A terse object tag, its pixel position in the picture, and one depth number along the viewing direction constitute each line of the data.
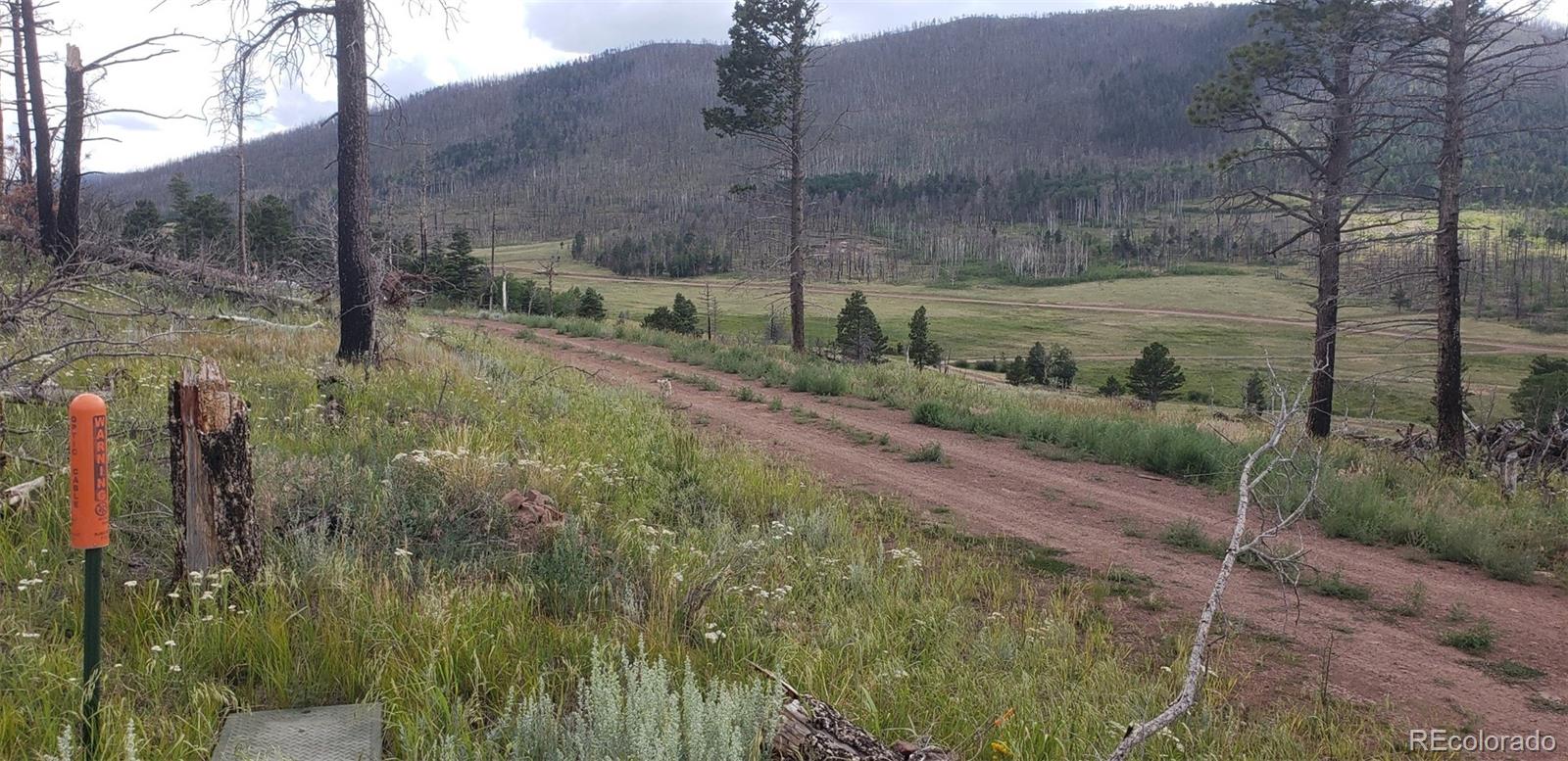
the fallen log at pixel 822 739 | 2.82
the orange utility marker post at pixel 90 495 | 2.44
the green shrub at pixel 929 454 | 10.47
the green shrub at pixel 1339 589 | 6.26
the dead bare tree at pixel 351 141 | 11.09
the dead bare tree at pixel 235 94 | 11.17
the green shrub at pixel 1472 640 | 5.41
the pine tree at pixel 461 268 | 49.50
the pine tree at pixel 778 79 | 22.94
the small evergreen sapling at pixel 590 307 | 48.41
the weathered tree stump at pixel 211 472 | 3.60
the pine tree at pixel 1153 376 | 49.41
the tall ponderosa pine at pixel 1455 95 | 12.12
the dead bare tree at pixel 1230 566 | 2.63
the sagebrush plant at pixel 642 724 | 2.55
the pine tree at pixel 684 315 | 51.41
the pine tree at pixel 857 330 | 49.97
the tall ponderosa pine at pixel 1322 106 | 14.04
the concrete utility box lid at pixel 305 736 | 2.74
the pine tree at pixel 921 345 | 55.54
